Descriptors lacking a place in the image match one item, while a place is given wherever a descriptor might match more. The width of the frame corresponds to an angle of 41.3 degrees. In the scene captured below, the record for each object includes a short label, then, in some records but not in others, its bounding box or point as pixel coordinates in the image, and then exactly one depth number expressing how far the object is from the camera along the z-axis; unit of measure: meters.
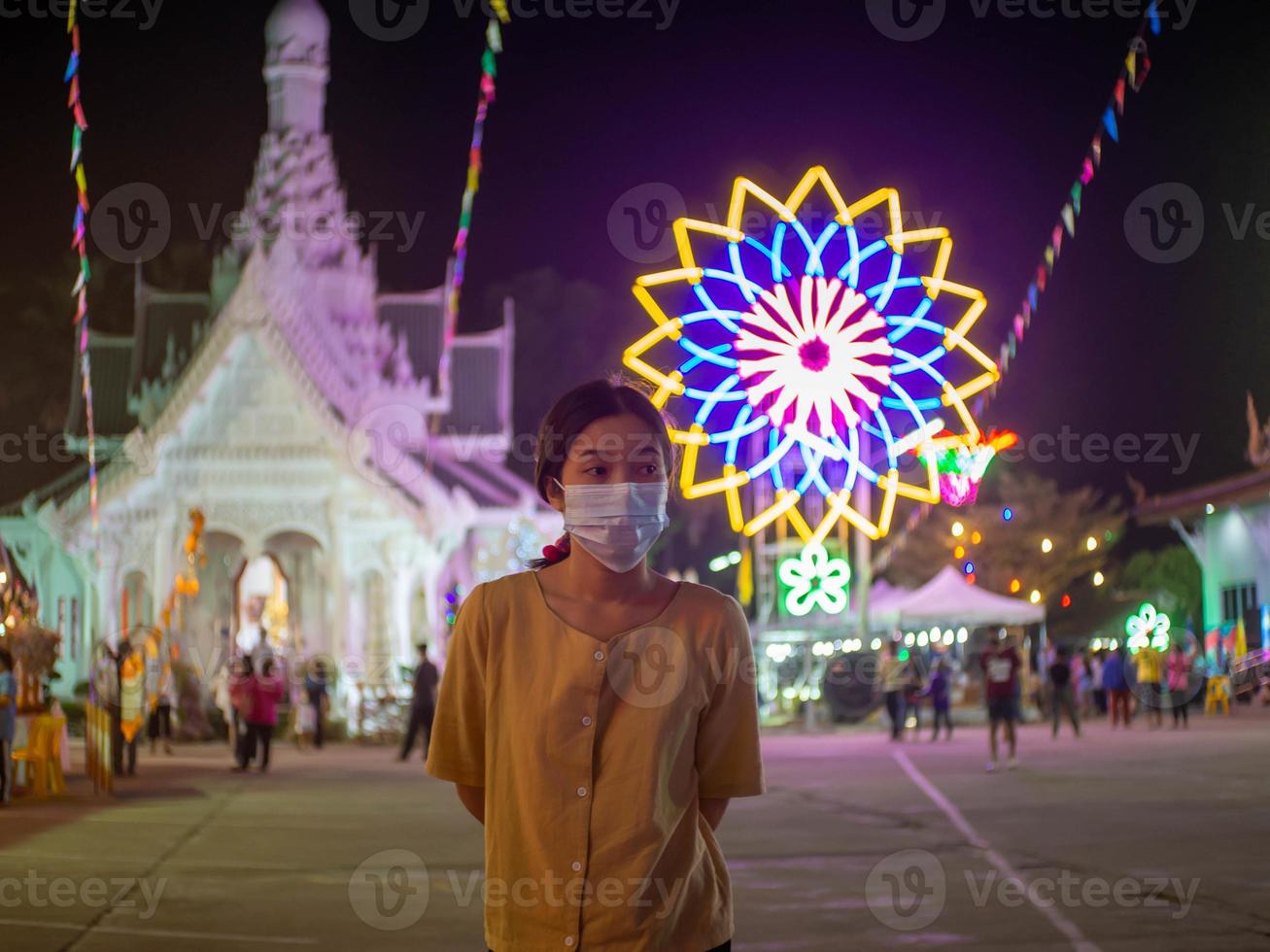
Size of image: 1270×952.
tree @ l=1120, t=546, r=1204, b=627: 53.31
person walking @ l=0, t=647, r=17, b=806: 15.91
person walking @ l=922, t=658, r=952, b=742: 27.14
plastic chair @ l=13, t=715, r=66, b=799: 16.86
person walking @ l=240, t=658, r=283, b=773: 21.08
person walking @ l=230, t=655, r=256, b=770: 20.97
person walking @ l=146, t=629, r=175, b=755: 25.81
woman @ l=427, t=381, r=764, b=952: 3.34
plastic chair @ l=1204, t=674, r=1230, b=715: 34.84
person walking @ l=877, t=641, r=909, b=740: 26.89
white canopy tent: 31.27
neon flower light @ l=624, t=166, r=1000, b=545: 22.47
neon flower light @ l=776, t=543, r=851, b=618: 26.55
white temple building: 33.38
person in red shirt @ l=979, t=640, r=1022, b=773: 19.50
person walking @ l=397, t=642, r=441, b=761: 23.11
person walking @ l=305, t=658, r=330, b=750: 27.17
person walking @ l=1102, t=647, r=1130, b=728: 29.61
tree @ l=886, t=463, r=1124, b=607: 53.47
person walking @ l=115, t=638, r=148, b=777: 20.11
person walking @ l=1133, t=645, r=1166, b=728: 29.48
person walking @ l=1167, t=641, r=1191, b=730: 29.64
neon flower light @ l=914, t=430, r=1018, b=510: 23.59
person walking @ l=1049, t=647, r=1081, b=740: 24.70
